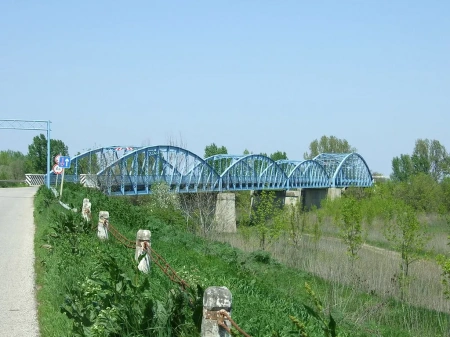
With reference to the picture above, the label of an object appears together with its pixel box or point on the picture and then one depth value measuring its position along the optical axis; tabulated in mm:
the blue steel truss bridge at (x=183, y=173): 50406
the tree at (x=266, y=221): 28109
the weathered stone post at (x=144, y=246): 10219
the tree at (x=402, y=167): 115000
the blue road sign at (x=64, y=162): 28719
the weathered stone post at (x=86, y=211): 16442
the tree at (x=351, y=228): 22609
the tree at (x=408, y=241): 20434
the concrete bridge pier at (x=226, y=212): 39553
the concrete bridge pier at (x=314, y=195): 97575
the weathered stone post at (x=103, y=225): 14266
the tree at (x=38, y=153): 82125
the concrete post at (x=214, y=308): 5738
